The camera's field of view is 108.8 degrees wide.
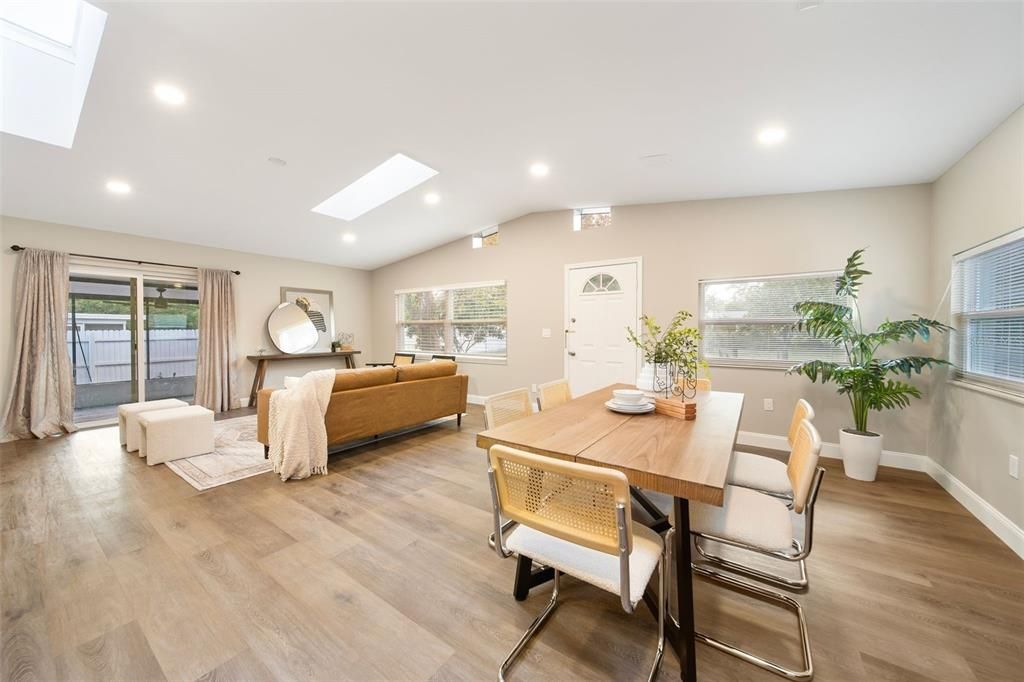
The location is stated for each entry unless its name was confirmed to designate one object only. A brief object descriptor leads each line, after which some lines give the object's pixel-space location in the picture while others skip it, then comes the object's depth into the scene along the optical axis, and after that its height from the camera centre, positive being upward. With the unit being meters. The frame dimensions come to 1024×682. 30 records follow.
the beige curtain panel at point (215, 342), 5.09 -0.09
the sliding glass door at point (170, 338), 4.80 -0.03
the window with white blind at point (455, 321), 5.61 +0.24
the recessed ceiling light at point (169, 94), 2.38 +1.61
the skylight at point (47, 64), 2.22 +1.81
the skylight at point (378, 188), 4.04 +1.76
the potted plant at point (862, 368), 2.81 -0.28
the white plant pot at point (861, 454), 2.83 -0.95
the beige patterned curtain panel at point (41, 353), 3.80 -0.18
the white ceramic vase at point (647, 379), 2.44 -0.31
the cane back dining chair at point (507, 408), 1.91 -0.40
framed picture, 6.20 +0.51
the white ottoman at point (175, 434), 3.13 -0.87
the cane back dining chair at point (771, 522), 1.27 -0.72
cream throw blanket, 2.88 -0.74
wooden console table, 5.56 -0.53
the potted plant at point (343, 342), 6.65 -0.12
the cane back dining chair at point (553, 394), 2.37 -0.41
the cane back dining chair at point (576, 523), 0.97 -0.56
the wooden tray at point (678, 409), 1.84 -0.39
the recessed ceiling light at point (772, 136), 2.53 +1.40
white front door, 4.40 +0.14
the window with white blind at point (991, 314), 2.15 +0.12
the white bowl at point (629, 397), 1.94 -0.34
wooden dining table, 1.14 -0.43
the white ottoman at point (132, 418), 3.45 -0.79
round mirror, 5.90 +0.09
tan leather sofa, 3.22 -0.65
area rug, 2.86 -1.10
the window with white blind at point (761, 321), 3.46 +0.13
